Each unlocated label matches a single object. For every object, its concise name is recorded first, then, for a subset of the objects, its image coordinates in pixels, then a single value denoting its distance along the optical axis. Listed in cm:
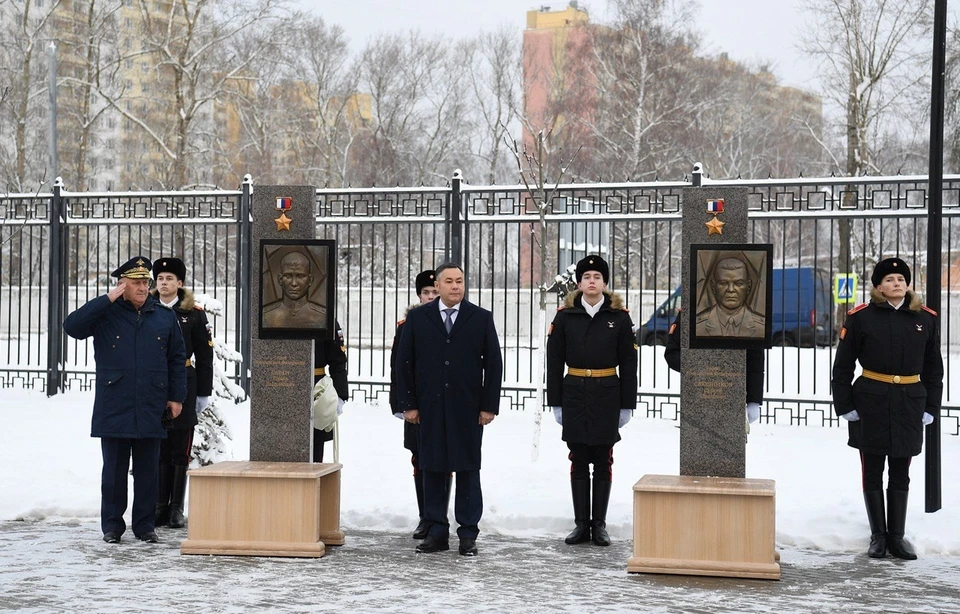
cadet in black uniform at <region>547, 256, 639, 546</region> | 772
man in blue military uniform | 748
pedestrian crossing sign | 1605
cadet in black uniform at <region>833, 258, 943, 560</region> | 736
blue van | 2197
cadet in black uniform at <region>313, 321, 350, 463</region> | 840
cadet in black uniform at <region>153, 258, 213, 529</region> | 825
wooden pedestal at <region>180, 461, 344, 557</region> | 728
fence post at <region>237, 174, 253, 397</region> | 1322
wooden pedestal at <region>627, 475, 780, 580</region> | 679
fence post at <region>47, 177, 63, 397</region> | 1412
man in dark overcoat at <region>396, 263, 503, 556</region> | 744
